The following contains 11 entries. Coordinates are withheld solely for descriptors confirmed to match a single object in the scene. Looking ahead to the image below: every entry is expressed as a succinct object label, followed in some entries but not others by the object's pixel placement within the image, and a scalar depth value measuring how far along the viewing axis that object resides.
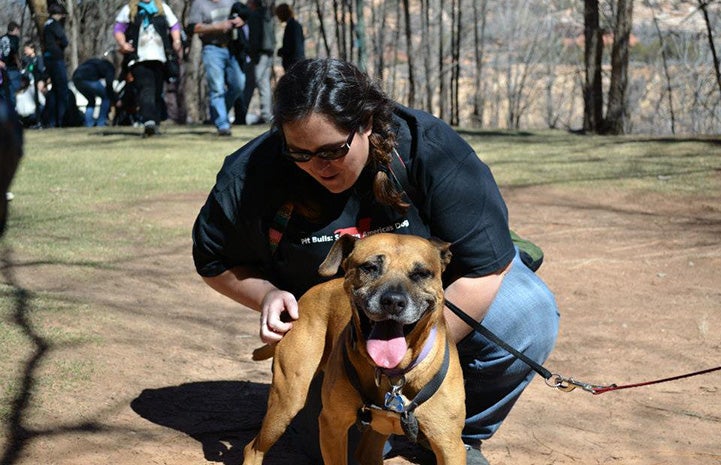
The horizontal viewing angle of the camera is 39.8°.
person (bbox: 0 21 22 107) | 16.89
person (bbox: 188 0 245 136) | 13.48
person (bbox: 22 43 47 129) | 18.52
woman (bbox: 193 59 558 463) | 3.21
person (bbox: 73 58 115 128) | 17.77
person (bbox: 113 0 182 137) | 12.84
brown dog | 2.93
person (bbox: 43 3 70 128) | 16.45
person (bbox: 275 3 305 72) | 15.81
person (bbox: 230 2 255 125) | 14.07
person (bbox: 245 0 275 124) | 15.04
